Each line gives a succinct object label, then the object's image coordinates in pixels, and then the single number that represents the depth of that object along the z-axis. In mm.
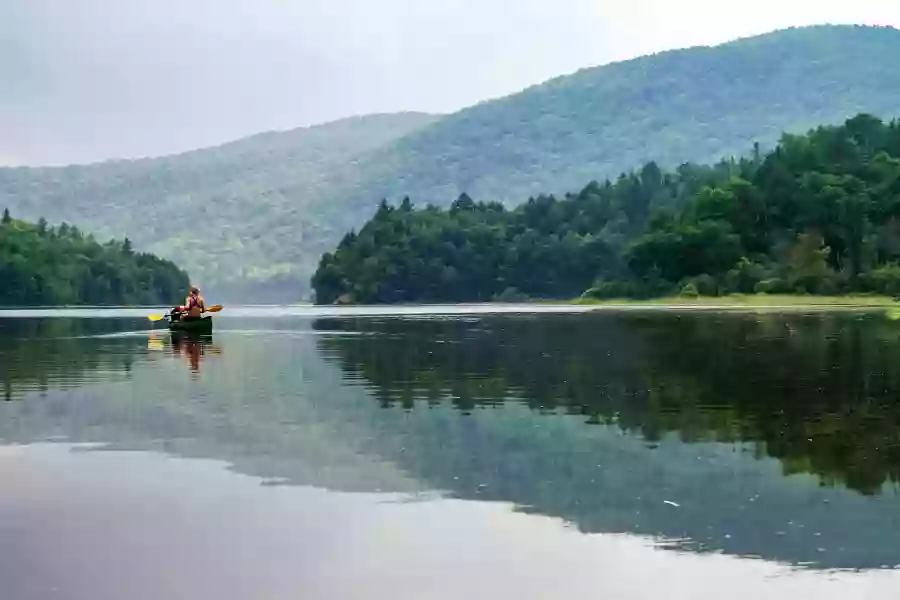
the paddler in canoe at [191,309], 67938
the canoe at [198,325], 66312
